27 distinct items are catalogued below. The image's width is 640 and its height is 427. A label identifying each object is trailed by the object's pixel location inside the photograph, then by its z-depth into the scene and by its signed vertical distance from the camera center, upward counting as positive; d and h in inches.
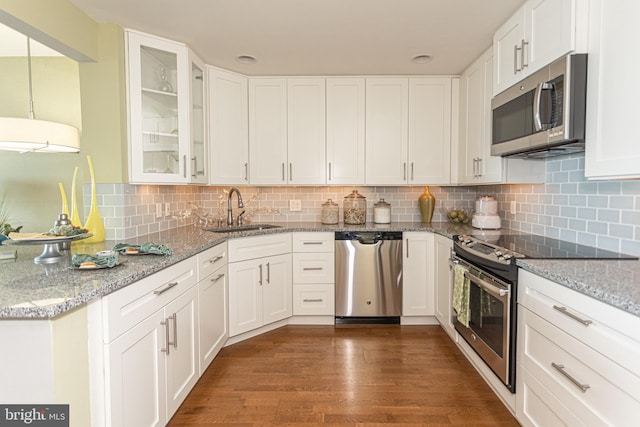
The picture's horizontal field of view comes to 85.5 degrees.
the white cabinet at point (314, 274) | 125.3 -27.7
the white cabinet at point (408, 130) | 131.9 +26.0
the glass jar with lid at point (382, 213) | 136.2 -6.0
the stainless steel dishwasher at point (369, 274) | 123.5 -27.2
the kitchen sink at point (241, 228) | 119.3 -10.7
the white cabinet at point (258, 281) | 109.0 -28.0
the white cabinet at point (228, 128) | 121.7 +25.6
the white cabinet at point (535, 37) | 64.9 +34.9
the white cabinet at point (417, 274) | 123.6 -27.4
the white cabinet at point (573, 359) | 42.1 -23.3
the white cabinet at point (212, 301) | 87.8 -28.3
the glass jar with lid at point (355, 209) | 137.5 -4.4
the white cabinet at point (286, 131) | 131.9 +25.6
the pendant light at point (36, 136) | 73.2 +13.7
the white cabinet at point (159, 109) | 94.1 +25.5
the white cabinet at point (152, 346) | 52.6 -26.8
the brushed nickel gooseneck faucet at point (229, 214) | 129.2 -6.2
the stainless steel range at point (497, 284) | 69.1 -19.2
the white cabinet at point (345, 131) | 132.2 +25.7
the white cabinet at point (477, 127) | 104.6 +23.4
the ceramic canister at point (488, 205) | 115.8 -2.4
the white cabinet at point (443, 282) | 108.7 -28.0
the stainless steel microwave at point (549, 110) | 64.4 +18.1
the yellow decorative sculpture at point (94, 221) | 86.5 -5.9
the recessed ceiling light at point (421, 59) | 113.3 +46.3
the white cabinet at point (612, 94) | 54.2 +17.5
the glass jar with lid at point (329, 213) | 138.1 -6.0
